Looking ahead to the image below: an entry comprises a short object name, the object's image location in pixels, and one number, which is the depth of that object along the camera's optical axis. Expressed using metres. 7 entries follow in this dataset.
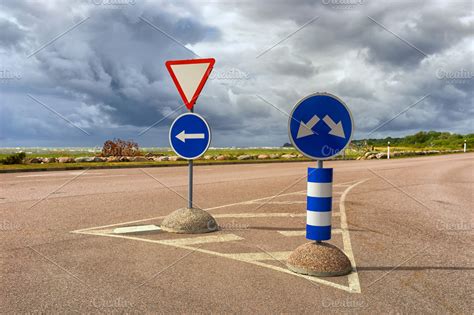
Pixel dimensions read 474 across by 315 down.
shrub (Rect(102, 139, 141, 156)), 30.42
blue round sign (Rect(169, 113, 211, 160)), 7.38
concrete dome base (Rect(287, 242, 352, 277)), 5.02
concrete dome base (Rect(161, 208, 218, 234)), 7.23
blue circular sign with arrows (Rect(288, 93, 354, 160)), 5.20
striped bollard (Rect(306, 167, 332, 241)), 5.26
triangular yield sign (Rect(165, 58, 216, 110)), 7.40
